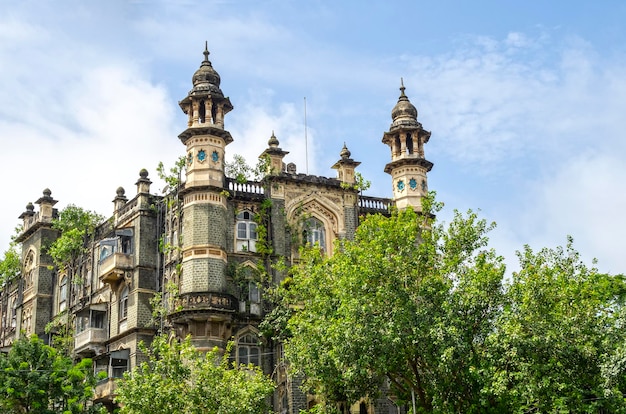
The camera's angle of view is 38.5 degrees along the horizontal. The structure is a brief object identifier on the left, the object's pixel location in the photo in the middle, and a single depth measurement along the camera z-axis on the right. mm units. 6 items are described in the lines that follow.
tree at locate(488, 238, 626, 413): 27531
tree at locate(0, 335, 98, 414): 35438
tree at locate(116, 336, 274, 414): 31109
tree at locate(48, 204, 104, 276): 46656
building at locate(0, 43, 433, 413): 38656
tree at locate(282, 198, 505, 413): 29859
